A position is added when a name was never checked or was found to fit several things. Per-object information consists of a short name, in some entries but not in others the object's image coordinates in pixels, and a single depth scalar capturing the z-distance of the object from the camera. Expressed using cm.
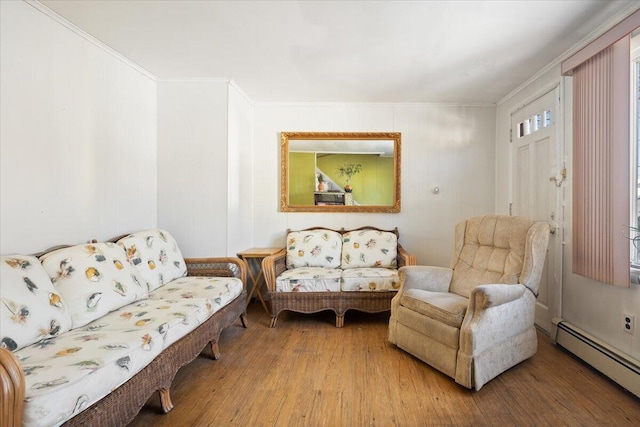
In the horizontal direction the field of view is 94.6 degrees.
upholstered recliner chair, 185
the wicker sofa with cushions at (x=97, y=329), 108
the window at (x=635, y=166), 187
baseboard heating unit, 178
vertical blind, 187
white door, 253
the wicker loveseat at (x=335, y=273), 287
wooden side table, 323
